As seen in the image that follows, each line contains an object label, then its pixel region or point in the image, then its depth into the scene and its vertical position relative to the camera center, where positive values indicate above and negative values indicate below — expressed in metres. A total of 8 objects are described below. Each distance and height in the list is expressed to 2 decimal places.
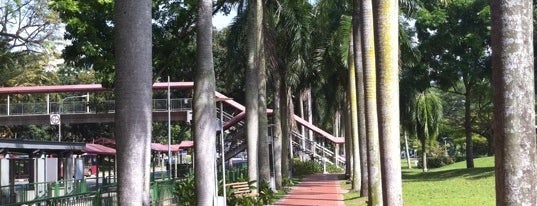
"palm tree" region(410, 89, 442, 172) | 48.25 +2.35
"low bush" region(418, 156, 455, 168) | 58.72 -1.33
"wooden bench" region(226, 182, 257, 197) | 20.08 -1.18
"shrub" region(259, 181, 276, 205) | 22.83 -1.50
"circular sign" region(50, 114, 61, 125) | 35.84 +1.89
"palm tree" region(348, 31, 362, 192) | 28.73 +1.19
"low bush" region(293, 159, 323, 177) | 48.31 -1.37
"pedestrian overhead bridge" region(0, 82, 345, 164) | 49.62 +3.38
